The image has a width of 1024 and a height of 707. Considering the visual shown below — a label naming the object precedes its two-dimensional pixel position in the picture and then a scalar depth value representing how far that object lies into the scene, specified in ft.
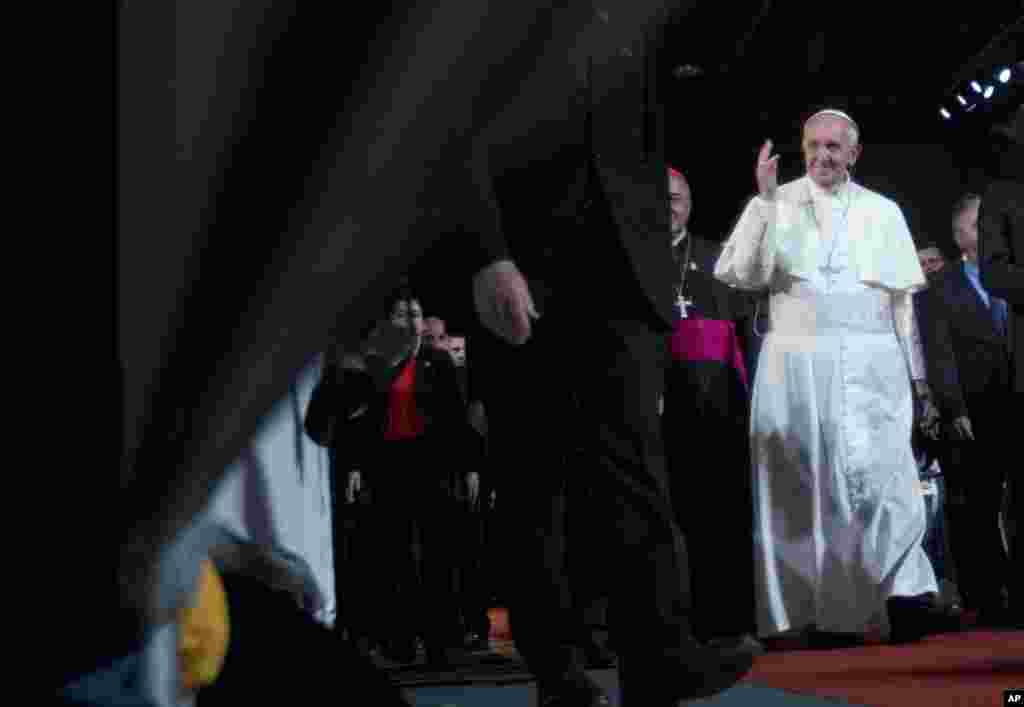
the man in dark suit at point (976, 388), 21.24
